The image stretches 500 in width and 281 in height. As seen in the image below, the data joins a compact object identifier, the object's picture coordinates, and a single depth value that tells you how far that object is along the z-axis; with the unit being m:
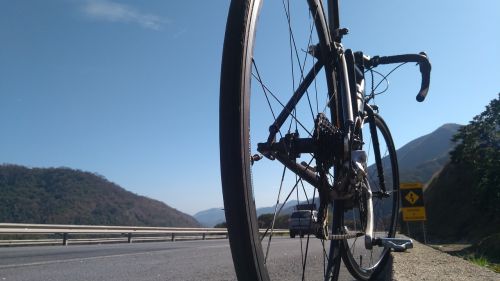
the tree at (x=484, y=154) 34.31
